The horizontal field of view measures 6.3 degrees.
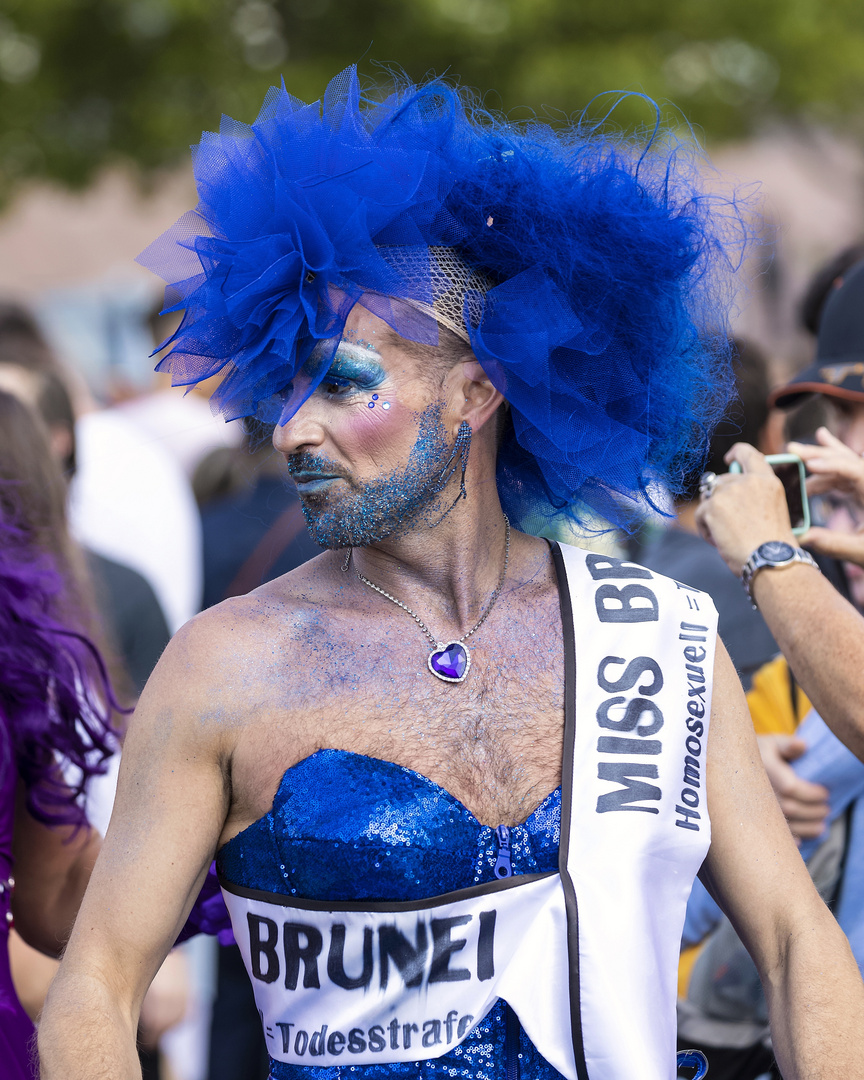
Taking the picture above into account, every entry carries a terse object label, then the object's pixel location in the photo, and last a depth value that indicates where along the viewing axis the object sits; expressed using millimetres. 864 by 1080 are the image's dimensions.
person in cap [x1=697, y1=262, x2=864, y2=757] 6042
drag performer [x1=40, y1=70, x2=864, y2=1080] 5859
